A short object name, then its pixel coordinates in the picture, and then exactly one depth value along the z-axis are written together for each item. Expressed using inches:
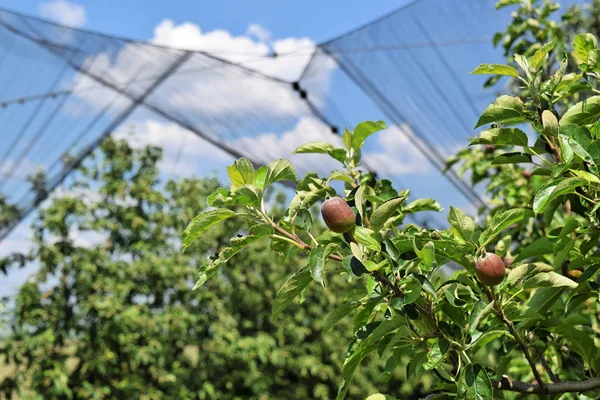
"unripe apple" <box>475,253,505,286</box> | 31.0
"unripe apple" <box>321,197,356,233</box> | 30.5
